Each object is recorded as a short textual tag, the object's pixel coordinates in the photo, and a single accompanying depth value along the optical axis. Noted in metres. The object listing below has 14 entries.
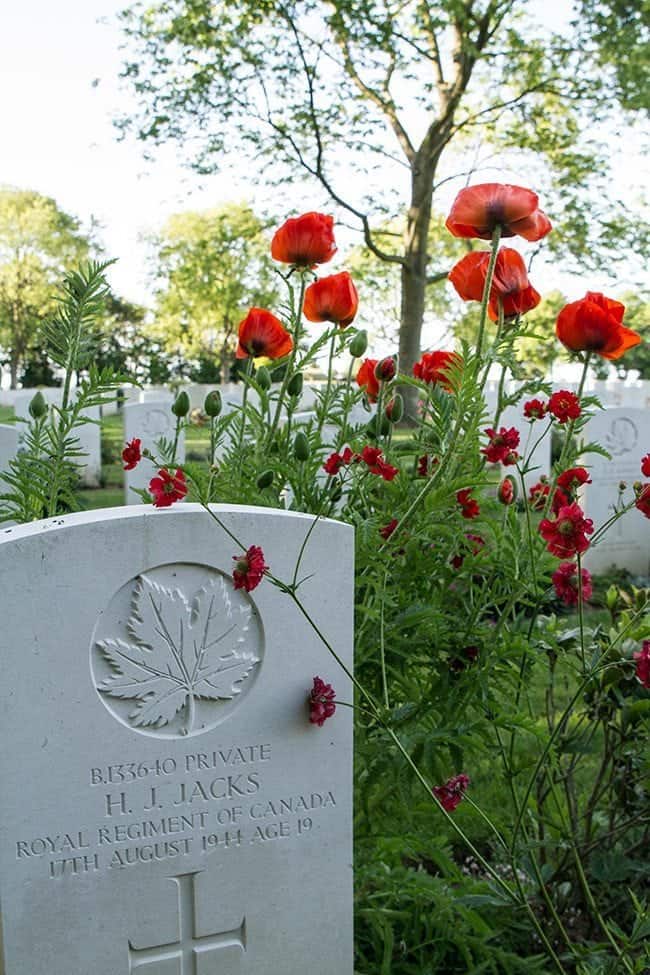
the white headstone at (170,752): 1.77
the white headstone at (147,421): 9.09
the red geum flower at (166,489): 1.84
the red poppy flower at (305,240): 2.21
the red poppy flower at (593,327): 2.00
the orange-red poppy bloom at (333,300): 2.31
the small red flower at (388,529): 2.11
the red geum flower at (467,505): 2.16
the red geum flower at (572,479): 1.95
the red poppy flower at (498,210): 1.92
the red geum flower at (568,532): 1.70
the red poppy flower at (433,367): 2.17
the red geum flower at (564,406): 1.96
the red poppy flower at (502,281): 2.08
